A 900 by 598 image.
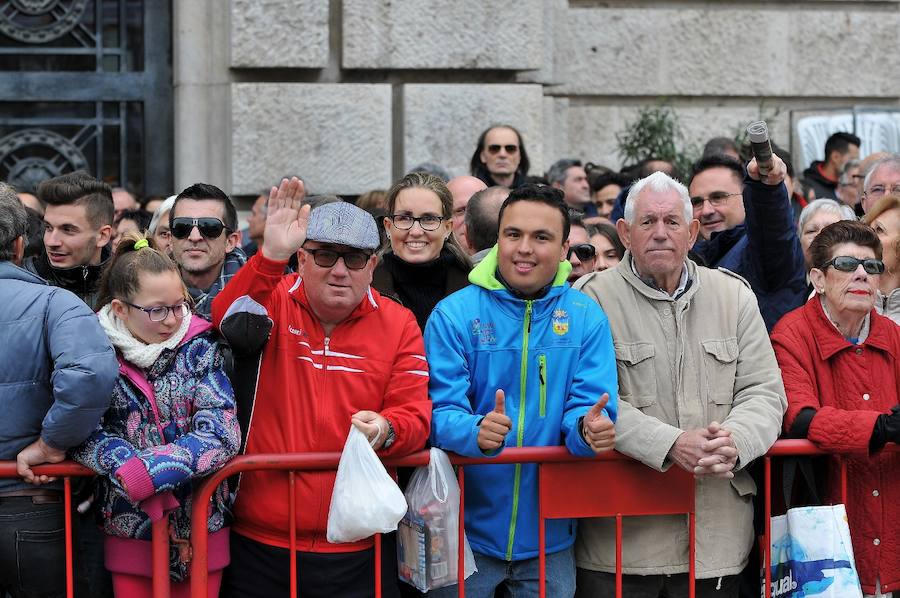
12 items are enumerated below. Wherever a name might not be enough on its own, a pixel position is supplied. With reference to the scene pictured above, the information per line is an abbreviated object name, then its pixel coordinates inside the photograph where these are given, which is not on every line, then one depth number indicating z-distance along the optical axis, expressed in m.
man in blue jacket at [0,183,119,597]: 6.95
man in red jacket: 7.27
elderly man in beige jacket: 7.71
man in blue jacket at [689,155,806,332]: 8.84
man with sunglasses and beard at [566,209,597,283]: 10.27
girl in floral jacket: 7.07
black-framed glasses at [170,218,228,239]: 9.03
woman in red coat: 7.93
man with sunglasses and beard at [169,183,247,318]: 9.00
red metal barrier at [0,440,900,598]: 7.12
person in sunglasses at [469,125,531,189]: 13.84
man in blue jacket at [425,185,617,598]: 7.47
